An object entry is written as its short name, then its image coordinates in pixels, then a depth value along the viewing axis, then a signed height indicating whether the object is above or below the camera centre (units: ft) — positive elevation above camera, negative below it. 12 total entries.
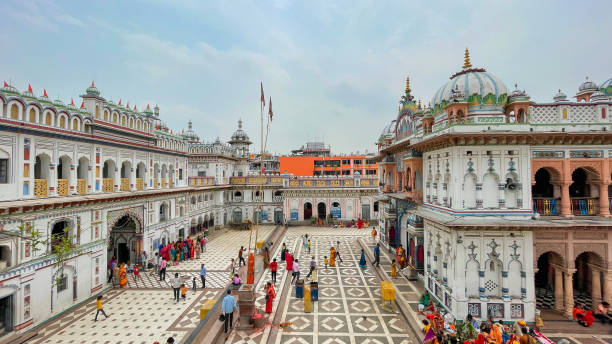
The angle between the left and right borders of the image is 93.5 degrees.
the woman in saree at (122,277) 52.37 -17.95
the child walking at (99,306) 40.31 -17.87
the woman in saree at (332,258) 62.96 -17.71
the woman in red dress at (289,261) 57.21 -16.82
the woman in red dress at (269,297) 40.96 -17.09
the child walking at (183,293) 47.16 -18.98
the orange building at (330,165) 180.14 +7.68
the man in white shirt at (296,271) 52.24 -17.03
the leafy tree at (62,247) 39.58 -10.74
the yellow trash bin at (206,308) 36.47 -16.61
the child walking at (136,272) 56.91 -18.78
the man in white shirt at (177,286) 46.49 -17.54
